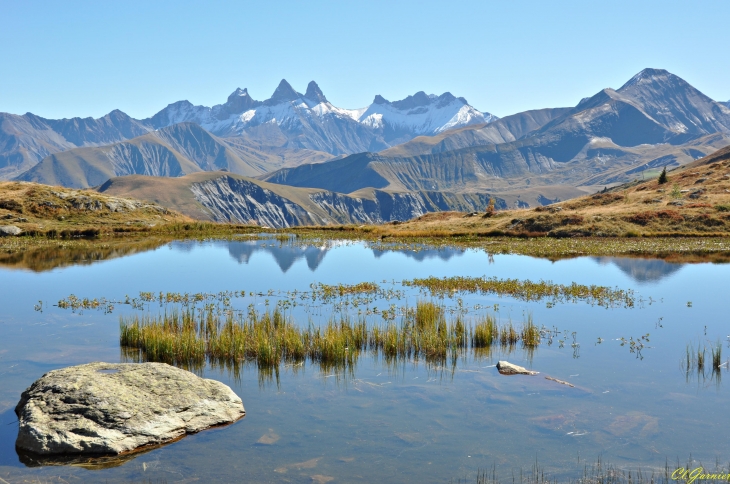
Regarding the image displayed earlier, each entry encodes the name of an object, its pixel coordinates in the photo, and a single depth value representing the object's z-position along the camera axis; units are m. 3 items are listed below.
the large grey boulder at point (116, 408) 17.78
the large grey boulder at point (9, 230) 81.25
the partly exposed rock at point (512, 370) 24.86
